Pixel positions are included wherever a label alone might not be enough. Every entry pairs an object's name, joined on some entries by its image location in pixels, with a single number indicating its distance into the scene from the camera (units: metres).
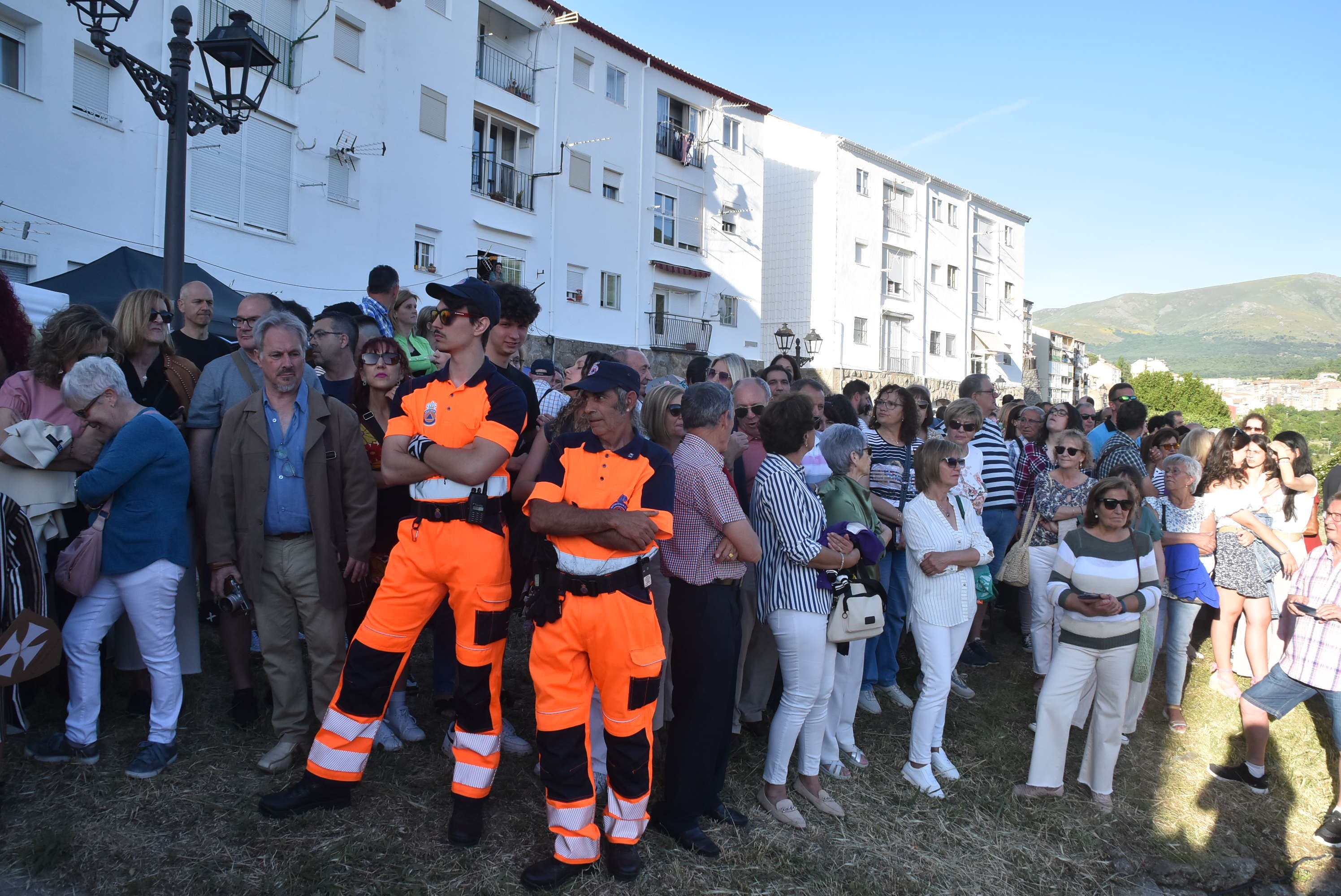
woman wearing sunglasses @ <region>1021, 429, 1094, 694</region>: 6.27
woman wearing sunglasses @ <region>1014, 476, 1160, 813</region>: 4.82
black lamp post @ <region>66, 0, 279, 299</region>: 6.12
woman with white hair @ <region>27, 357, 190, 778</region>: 3.96
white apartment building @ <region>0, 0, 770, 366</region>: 12.74
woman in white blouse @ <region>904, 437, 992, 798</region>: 4.82
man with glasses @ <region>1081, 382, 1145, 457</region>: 9.10
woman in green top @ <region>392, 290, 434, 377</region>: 6.07
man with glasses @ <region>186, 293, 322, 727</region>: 4.34
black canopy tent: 8.82
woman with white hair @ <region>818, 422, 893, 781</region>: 4.52
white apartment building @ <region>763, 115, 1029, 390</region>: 33.44
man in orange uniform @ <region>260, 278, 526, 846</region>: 3.49
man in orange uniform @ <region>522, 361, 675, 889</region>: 3.31
